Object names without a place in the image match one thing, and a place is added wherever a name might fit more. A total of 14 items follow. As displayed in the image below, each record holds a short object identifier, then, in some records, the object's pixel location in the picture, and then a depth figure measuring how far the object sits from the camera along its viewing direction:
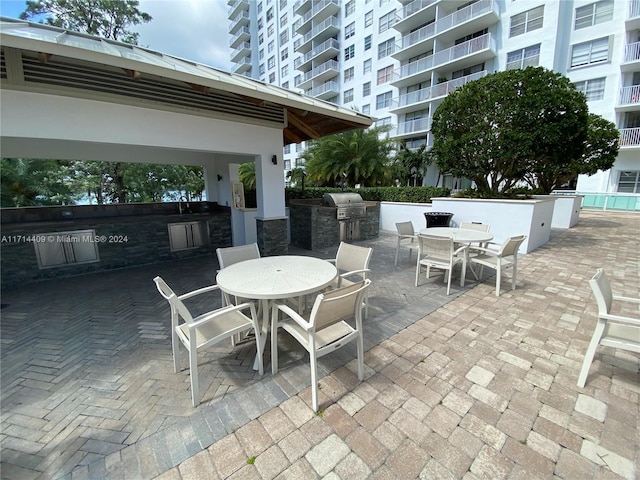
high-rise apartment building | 14.12
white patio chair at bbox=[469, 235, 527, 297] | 4.12
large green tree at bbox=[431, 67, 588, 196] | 6.48
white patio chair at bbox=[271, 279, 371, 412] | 2.00
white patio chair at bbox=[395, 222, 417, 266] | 5.94
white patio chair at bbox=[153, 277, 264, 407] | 2.04
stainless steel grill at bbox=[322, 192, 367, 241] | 7.79
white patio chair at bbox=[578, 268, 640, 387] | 2.09
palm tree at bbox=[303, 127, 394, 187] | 13.20
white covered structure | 2.93
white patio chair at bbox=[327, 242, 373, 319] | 3.35
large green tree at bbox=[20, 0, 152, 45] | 12.12
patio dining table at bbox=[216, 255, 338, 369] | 2.38
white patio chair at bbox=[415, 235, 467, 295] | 4.18
